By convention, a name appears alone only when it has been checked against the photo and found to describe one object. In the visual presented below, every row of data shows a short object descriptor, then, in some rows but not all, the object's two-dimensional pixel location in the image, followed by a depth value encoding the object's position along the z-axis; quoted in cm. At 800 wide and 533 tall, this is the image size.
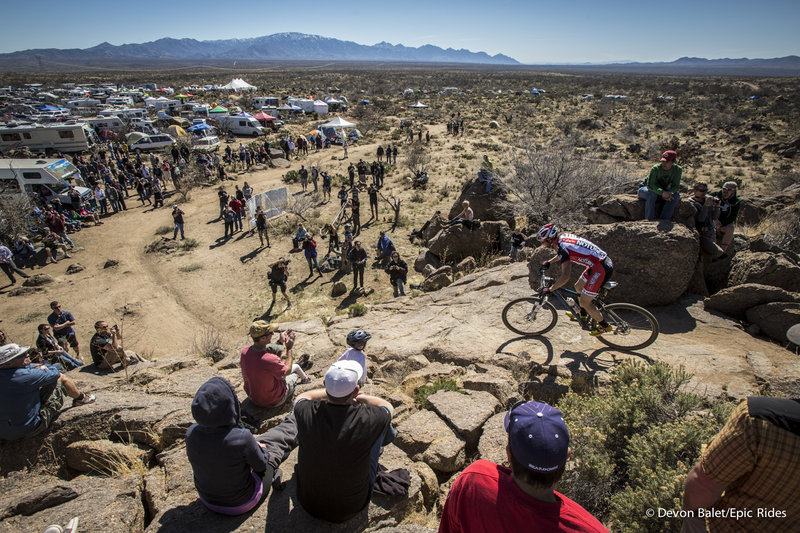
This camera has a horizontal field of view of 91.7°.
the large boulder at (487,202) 1479
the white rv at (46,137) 2750
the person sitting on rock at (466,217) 1261
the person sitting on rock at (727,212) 677
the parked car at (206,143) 2938
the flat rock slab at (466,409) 413
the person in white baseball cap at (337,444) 271
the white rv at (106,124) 3597
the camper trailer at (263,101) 5075
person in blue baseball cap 185
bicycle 552
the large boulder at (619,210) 691
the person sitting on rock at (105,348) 693
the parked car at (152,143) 2983
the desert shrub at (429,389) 488
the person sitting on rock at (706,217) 674
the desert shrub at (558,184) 1221
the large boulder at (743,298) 582
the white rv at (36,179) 1791
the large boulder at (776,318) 554
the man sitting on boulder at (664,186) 652
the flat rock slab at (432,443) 384
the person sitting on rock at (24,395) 385
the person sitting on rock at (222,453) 285
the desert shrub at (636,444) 279
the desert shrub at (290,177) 2408
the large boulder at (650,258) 629
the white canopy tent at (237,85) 6268
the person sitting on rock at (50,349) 761
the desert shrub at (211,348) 766
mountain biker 524
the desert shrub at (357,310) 943
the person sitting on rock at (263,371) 432
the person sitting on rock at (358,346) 448
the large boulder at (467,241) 1277
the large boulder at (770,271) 633
